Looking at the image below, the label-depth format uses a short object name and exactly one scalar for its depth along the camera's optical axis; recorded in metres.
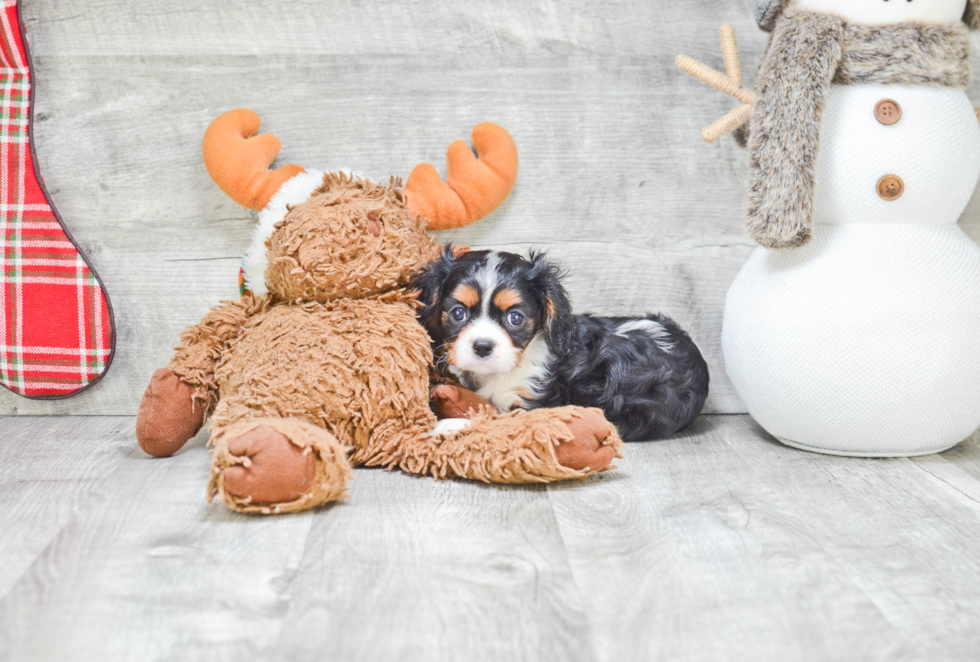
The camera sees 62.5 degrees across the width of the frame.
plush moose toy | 1.47
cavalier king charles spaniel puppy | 1.64
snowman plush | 1.58
